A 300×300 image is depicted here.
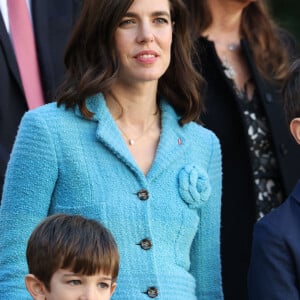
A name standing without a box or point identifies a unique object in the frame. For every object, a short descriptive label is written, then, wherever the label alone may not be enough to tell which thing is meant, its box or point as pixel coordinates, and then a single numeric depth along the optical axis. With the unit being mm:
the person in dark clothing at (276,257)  10984
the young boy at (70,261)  9594
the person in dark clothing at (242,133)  13633
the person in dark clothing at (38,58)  12461
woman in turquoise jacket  10859
